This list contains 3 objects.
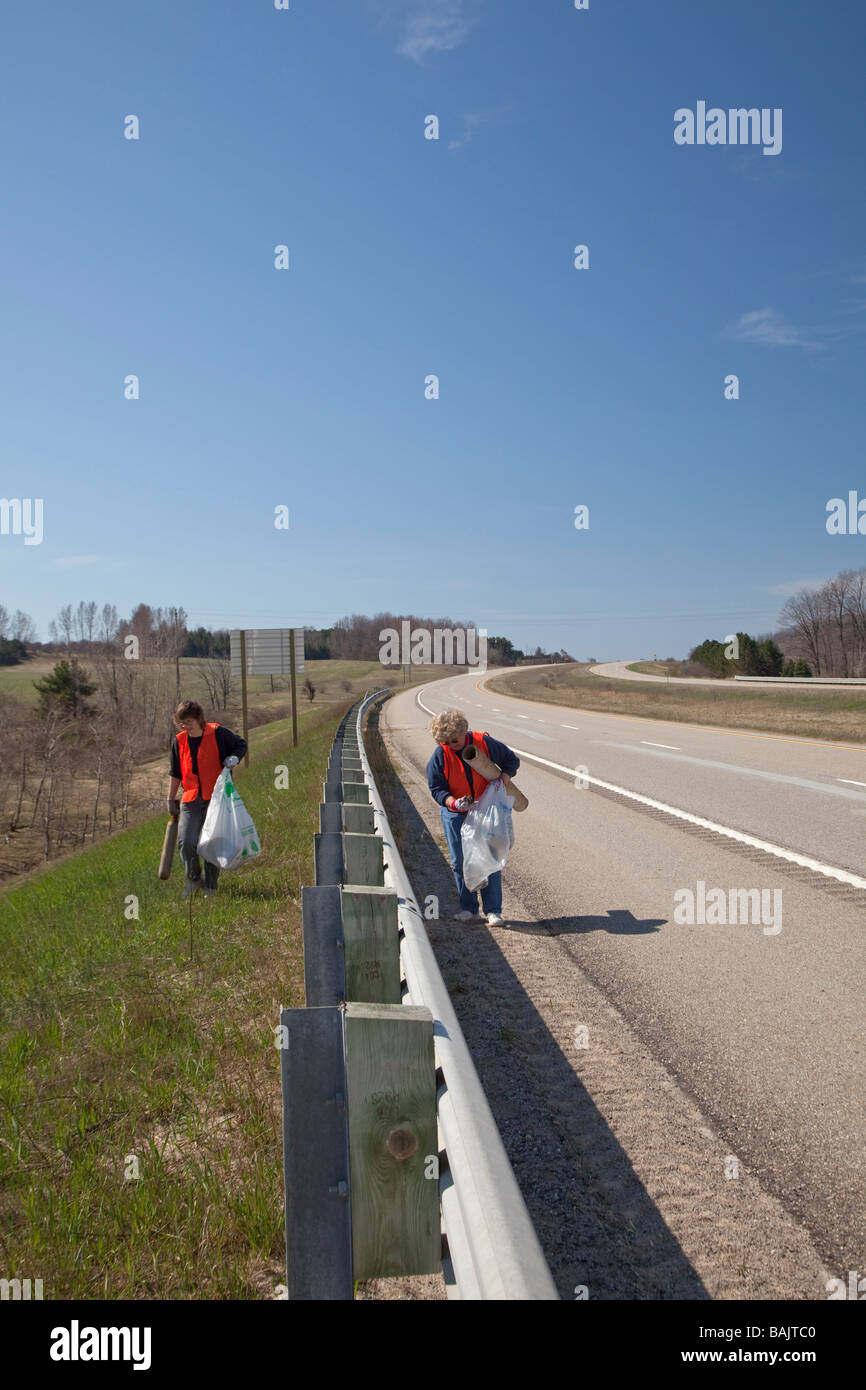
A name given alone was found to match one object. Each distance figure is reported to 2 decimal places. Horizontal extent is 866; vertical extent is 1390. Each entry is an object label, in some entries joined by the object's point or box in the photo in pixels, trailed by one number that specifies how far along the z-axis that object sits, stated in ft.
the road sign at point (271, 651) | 89.76
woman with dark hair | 27.78
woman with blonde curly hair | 23.40
